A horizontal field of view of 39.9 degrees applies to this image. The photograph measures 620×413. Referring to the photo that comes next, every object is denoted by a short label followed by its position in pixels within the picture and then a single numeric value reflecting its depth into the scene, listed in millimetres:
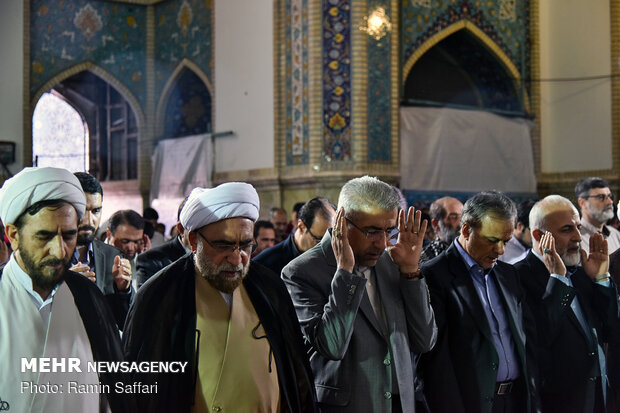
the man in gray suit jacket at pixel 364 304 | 3123
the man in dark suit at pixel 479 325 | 3553
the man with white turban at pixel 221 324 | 2729
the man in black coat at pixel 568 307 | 4074
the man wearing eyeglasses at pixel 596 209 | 6262
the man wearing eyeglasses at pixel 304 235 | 5312
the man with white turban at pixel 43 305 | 2197
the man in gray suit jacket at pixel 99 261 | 3588
